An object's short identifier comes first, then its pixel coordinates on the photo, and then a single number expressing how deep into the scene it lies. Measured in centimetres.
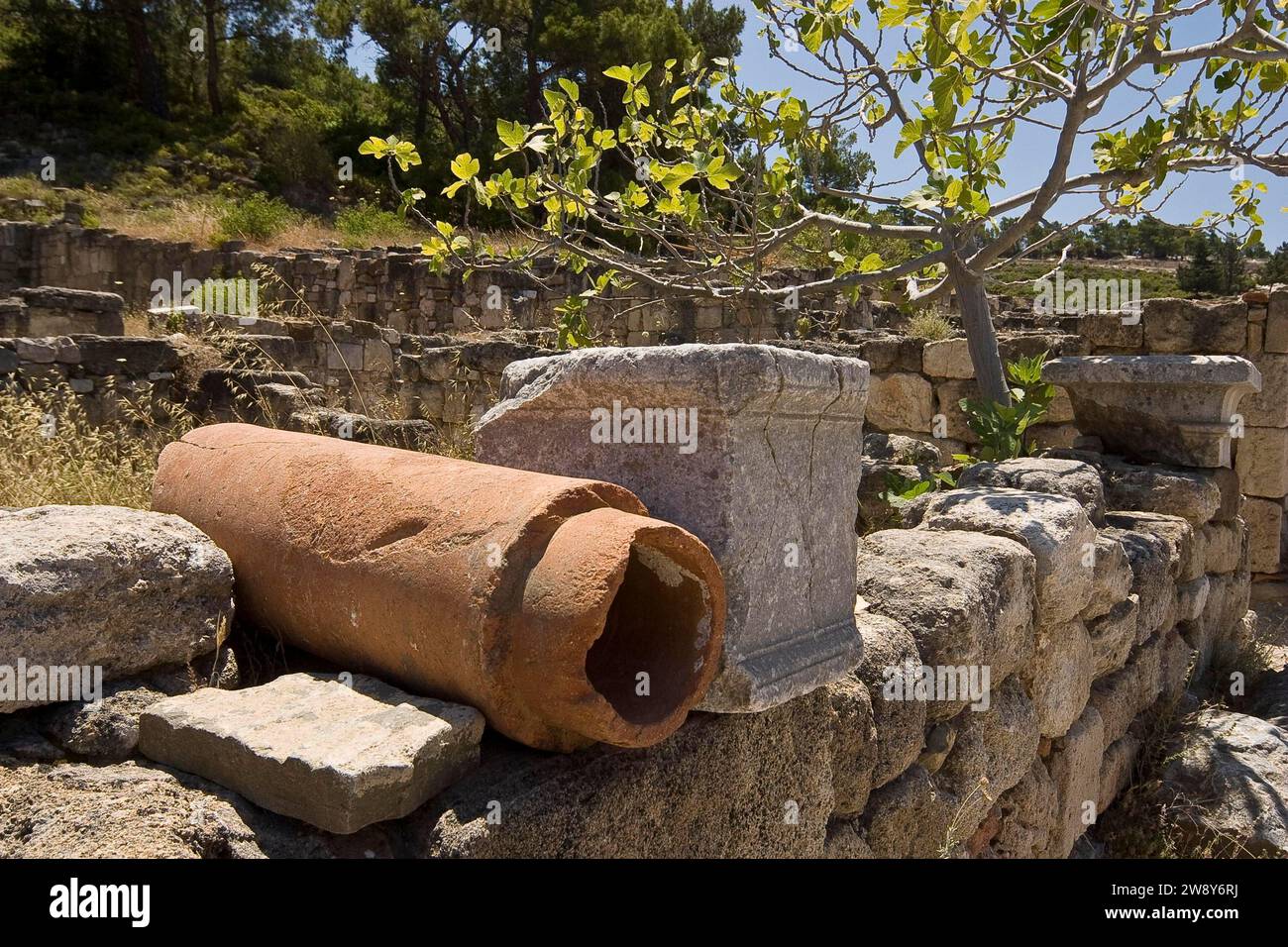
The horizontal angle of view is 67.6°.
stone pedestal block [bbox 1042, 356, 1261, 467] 445
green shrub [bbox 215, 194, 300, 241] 1809
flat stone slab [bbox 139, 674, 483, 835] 132
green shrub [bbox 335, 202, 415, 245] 1934
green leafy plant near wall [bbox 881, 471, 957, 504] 405
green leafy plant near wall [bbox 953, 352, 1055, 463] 448
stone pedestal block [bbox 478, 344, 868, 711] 178
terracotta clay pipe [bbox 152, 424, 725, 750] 148
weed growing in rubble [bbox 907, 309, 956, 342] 993
